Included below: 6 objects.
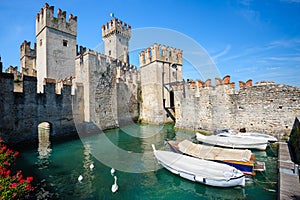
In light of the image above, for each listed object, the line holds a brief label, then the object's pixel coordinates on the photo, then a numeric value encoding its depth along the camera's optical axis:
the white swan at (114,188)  6.18
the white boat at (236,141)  10.30
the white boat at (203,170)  6.18
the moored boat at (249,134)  10.64
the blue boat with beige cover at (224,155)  7.19
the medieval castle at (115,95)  11.44
